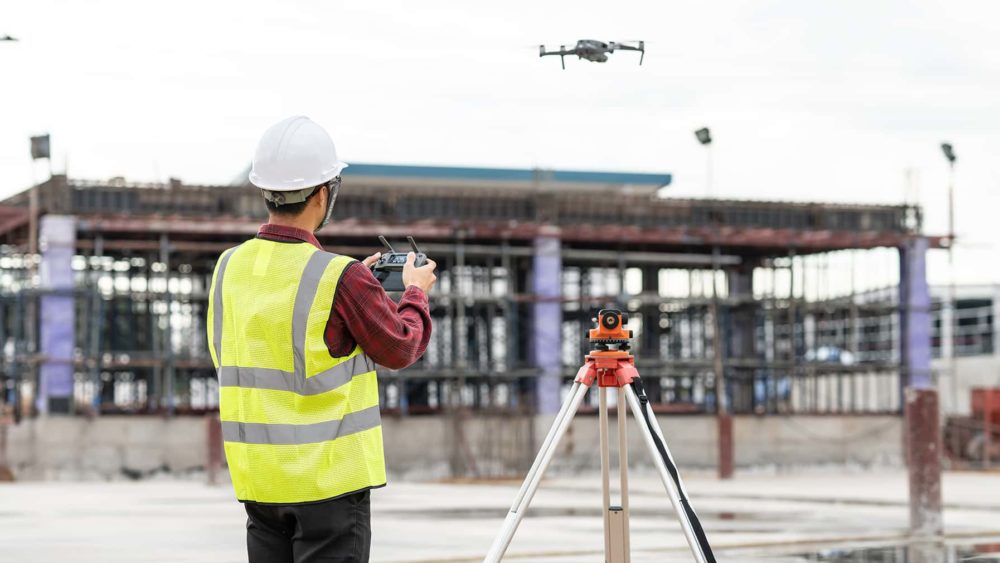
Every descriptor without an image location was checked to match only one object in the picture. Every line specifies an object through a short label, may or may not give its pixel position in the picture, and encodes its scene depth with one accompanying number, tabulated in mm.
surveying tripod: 5457
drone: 8617
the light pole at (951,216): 34812
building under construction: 30938
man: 3580
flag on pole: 30688
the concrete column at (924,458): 13805
